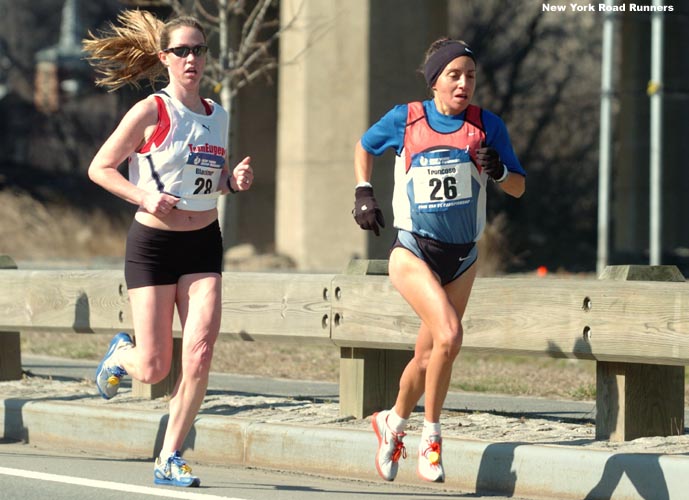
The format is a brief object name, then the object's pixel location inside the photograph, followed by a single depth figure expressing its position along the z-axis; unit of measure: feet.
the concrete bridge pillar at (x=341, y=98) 166.40
